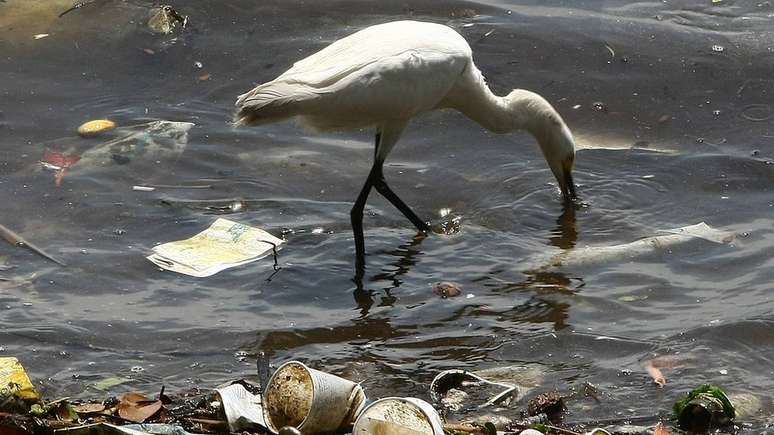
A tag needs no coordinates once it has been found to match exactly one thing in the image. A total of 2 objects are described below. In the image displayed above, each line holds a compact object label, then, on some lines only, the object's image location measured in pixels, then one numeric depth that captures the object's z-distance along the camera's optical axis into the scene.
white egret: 11.41
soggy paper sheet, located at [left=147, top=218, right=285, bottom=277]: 11.64
